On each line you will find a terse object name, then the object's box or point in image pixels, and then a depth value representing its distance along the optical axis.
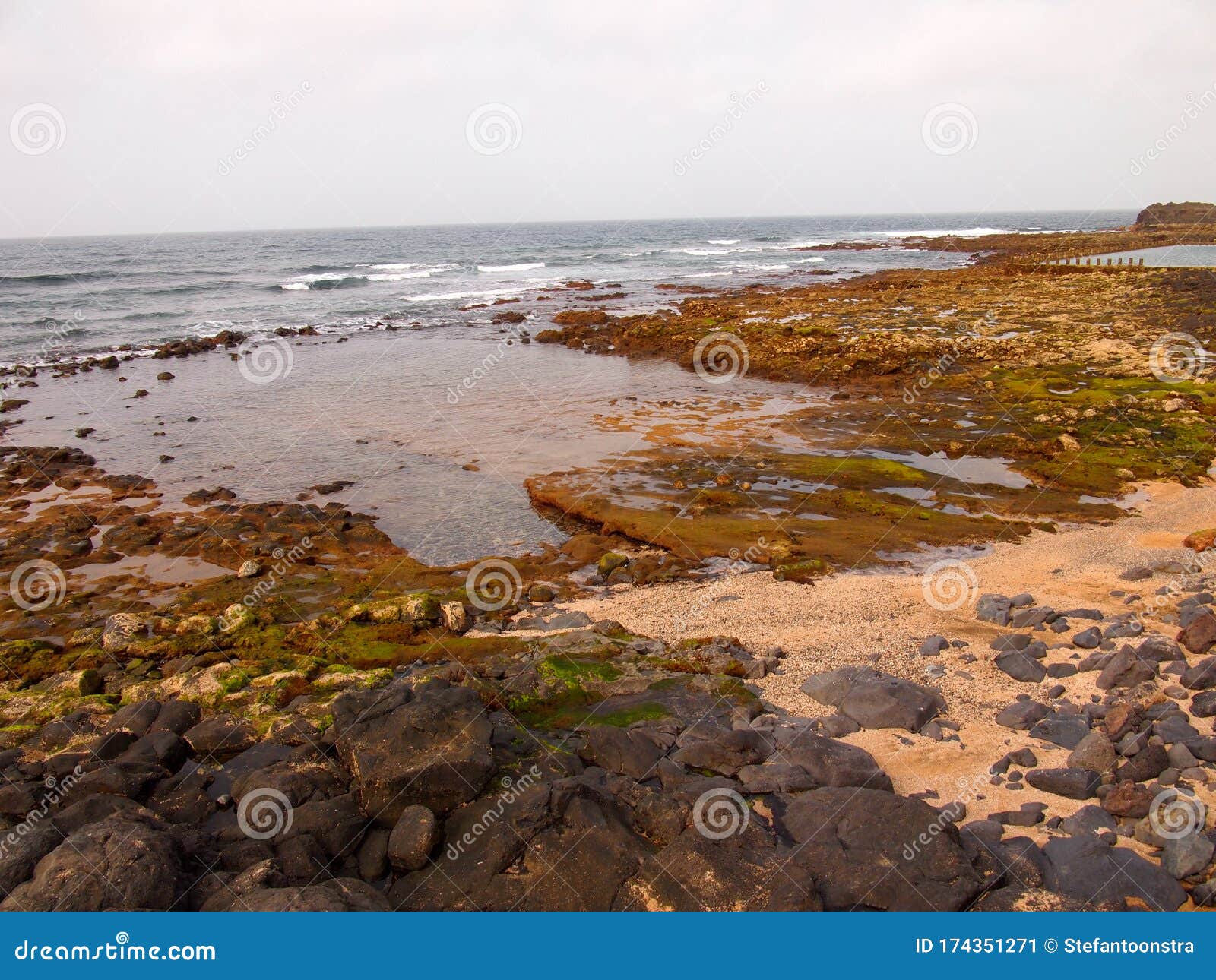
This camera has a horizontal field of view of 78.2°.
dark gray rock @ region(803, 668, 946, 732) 8.18
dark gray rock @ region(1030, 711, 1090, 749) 7.55
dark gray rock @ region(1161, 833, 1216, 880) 5.73
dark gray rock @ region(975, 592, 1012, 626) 10.16
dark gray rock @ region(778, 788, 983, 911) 5.84
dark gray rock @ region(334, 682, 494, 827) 7.01
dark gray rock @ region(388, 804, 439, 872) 6.47
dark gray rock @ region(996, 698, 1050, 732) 7.96
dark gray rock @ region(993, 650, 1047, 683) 8.79
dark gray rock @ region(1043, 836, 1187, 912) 5.63
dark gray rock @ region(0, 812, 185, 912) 5.68
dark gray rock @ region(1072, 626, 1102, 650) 9.18
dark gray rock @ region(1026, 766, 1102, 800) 6.78
